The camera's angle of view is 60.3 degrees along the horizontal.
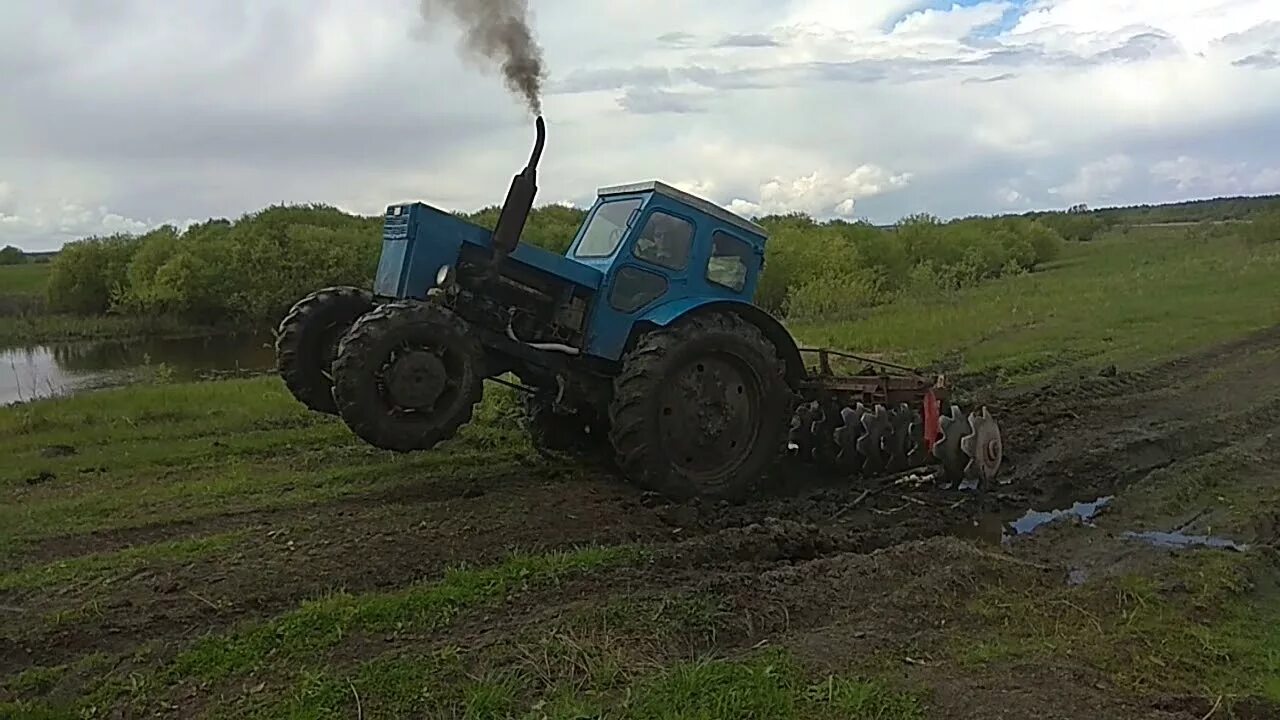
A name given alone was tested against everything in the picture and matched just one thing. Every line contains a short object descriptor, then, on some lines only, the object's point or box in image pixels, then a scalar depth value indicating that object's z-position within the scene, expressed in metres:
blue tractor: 7.62
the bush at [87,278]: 42.97
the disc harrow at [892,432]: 9.48
